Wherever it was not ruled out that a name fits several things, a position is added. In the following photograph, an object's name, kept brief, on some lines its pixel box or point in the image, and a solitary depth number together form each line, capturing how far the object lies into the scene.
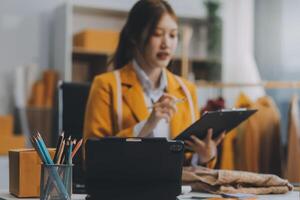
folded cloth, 1.65
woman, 2.04
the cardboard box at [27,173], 1.48
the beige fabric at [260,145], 3.23
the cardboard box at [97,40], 4.32
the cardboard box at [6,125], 4.04
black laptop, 1.32
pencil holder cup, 1.31
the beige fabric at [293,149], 3.08
